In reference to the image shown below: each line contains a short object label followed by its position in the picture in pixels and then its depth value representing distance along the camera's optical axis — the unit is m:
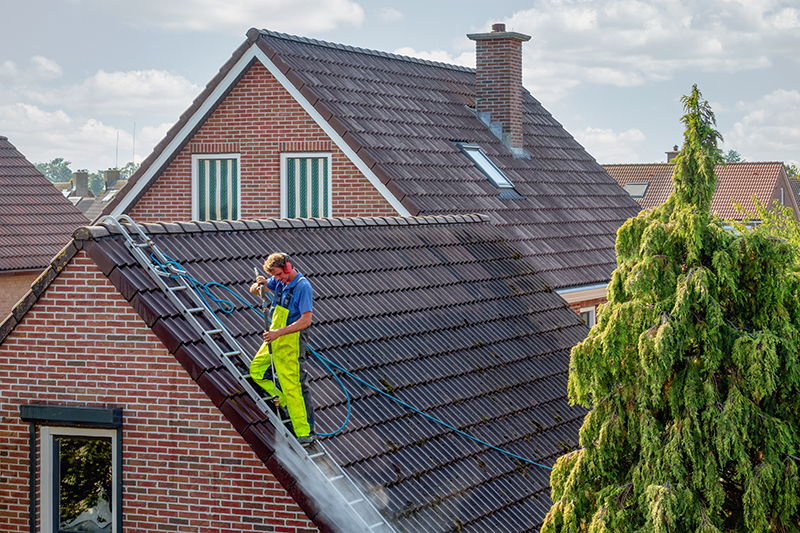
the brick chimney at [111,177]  75.56
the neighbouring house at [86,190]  69.38
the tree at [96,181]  172.35
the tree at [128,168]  124.24
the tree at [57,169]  189.50
